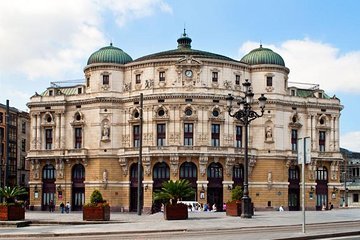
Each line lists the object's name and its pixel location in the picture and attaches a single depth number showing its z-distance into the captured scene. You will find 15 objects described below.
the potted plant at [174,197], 47.81
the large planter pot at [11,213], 45.77
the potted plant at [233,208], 52.95
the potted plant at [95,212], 47.59
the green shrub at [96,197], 61.06
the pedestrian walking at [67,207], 84.27
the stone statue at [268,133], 89.69
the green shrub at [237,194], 58.92
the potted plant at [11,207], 45.88
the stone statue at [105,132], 89.38
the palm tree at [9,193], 47.91
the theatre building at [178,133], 85.62
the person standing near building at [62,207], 83.46
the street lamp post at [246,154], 47.53
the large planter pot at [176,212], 47.69
